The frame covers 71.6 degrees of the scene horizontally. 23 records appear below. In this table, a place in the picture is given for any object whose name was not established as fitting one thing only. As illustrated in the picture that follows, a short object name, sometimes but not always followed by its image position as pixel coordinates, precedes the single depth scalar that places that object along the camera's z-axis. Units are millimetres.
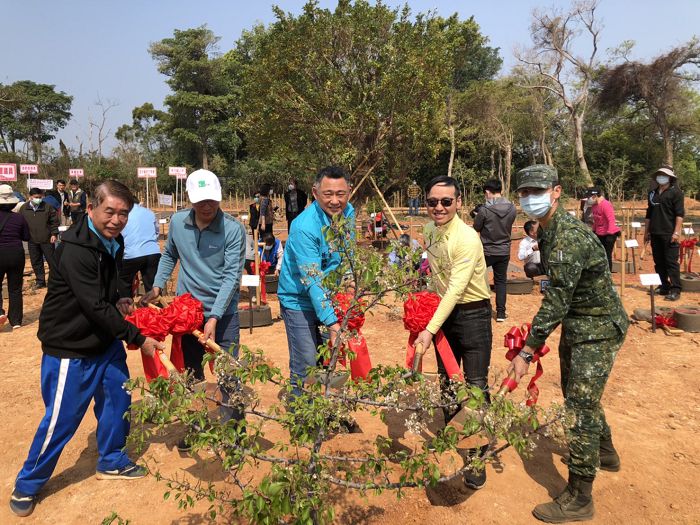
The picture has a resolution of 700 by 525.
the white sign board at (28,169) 17906
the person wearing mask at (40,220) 8789
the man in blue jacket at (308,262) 2953
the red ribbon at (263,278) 7754
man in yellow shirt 2934
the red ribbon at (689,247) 9438
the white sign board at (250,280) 5945
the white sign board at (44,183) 13602
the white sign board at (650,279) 5762
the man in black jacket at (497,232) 6629
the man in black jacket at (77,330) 2672
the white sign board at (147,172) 16609
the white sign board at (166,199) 15133
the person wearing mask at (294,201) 11742
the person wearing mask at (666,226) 7379
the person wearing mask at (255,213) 11406
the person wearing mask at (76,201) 12195
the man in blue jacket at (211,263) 3238
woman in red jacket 8067
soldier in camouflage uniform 2451
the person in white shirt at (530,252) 8141
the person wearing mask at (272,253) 8812
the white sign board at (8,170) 15122
